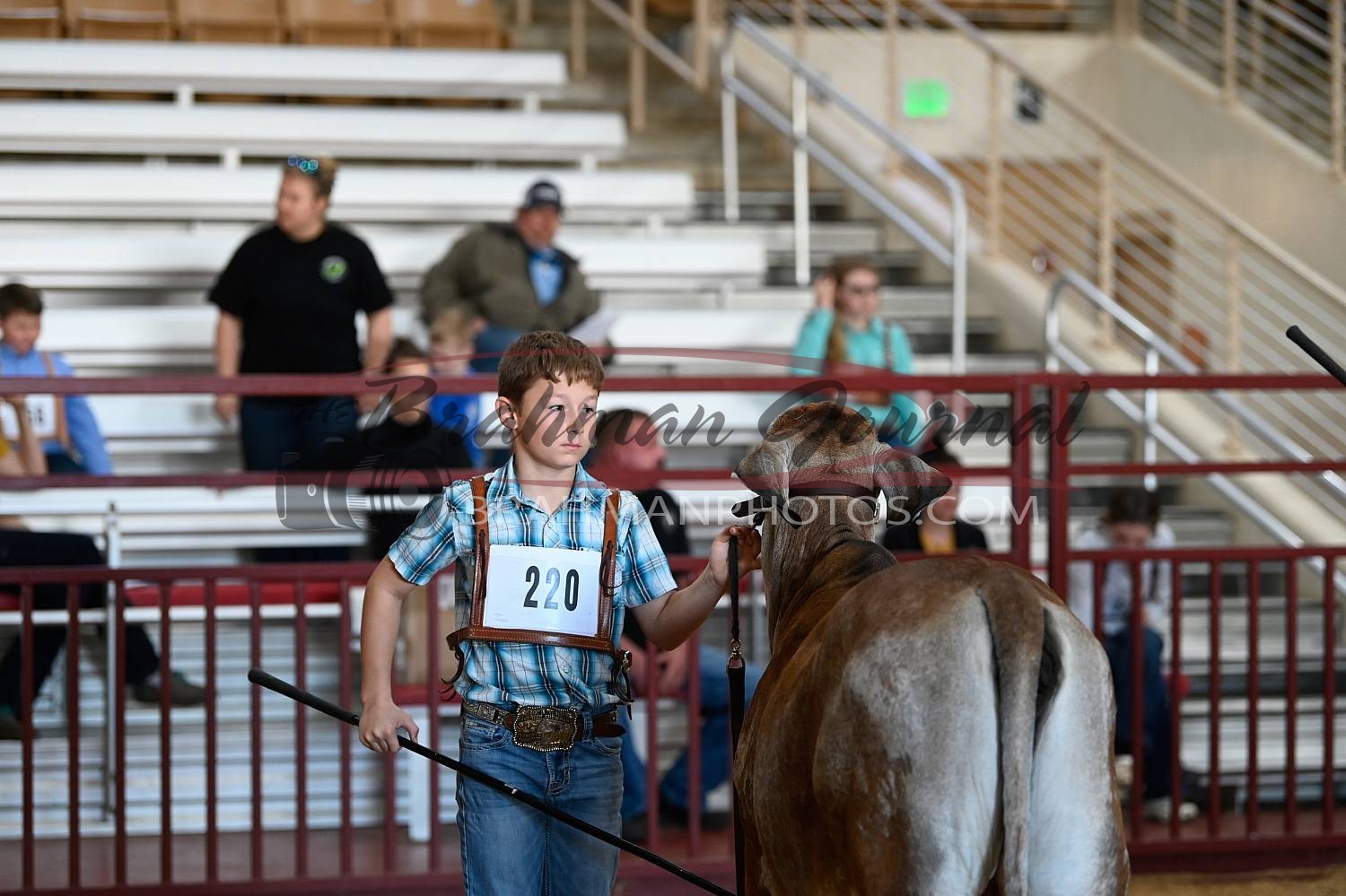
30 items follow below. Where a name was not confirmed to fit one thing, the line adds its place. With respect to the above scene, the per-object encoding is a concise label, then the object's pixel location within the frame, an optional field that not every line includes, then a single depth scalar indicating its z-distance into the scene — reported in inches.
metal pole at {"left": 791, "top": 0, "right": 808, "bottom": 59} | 706.2
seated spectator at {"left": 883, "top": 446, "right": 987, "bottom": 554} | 406.0
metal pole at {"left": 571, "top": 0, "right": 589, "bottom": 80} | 728.3
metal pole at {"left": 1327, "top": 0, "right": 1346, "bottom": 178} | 637.9
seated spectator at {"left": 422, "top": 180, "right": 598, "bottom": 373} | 513.7
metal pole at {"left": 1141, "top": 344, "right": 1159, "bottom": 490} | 537.3
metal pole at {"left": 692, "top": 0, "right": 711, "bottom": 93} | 717.3
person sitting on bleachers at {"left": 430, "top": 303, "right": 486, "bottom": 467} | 389.1
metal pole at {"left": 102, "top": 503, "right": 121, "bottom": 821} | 379.2
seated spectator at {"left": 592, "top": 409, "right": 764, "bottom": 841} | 347.3
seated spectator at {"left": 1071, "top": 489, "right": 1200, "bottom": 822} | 411.5
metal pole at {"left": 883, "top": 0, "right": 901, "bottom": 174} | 682.2
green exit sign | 802.8
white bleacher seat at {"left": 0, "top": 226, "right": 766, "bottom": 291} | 559.8
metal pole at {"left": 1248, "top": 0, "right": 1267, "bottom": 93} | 725.9
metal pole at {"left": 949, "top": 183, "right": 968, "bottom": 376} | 565.6
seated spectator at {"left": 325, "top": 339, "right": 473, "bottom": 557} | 340.2
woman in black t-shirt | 465.7
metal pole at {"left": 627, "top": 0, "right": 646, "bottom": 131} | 704.4
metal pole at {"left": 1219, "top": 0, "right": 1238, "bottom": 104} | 701.9
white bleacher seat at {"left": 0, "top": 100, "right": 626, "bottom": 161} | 616.4
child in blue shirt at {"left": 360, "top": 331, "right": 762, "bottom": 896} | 203.5
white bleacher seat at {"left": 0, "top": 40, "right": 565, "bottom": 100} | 642.2
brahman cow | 157.6
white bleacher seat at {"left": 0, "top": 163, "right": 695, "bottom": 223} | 593.6
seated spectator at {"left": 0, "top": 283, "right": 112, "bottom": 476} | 429.7
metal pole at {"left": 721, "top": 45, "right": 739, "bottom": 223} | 677.9
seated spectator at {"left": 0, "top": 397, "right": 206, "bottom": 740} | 366.0
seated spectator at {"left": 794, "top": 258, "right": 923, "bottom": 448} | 484.4
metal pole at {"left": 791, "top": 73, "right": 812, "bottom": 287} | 636.7
